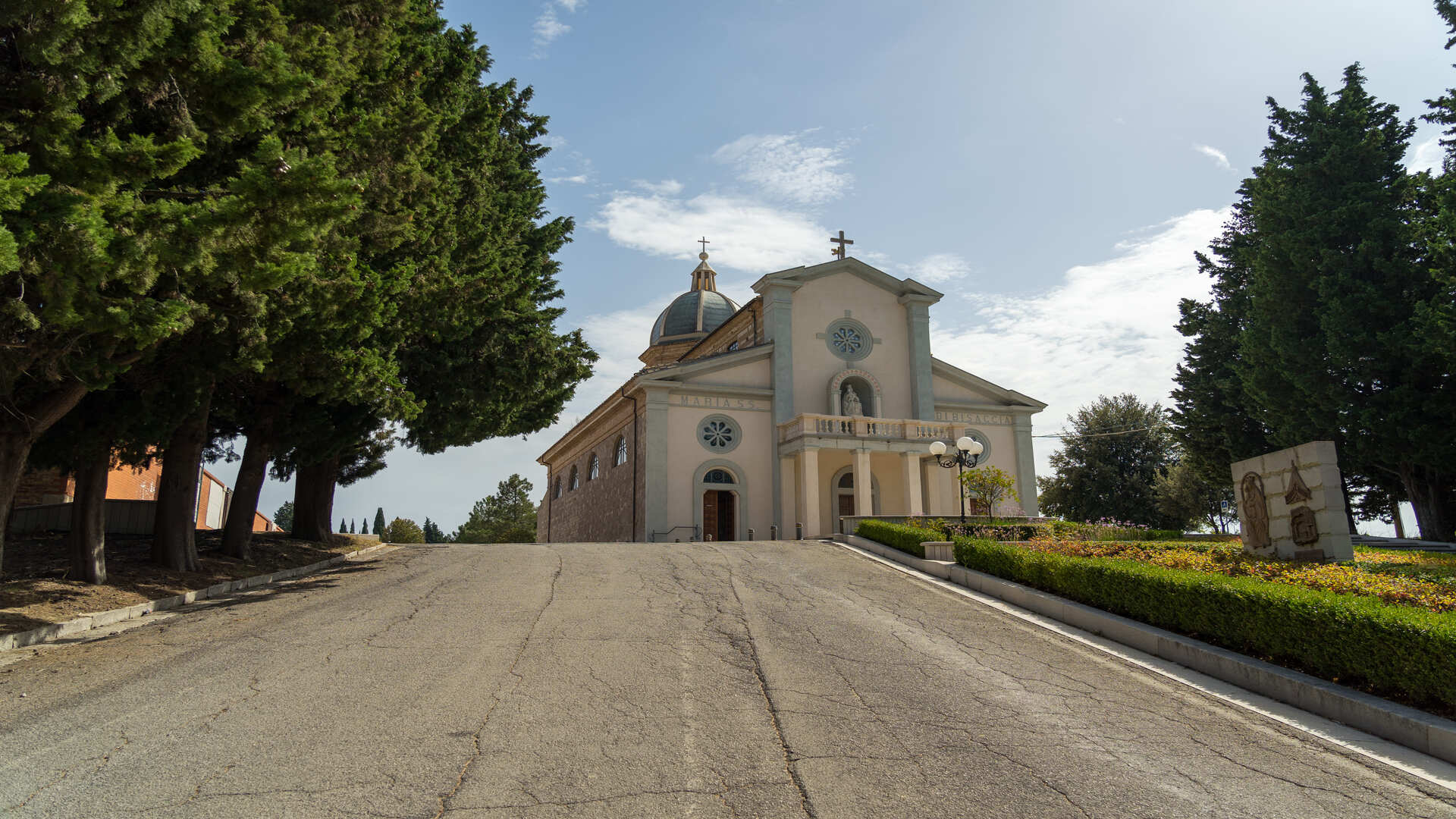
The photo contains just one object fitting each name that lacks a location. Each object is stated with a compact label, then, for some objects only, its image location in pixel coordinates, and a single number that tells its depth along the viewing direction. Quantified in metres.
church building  25.91
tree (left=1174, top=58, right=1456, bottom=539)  20.62
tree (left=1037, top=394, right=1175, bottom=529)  42.31
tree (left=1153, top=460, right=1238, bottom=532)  36.72
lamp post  18.20
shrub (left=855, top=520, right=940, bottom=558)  16.09
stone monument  10.28
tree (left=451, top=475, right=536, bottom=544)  57.94
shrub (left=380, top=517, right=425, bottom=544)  54.03
